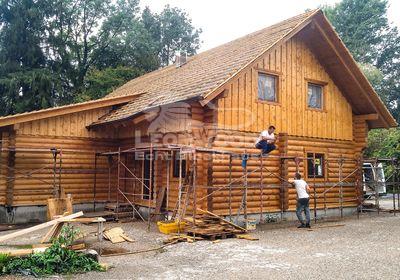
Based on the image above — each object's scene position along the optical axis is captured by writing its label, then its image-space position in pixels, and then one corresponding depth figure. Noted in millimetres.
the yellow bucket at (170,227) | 11859
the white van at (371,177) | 25603
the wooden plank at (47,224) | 8667
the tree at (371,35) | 45625
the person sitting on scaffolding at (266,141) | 12823
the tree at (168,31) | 41688
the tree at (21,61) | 28328
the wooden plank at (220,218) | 11828
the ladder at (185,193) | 12695
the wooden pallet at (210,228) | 11156
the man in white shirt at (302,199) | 13273
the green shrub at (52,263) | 7391
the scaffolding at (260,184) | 12516
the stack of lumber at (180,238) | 10630
